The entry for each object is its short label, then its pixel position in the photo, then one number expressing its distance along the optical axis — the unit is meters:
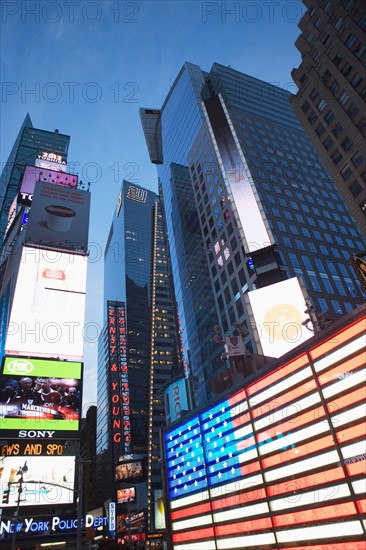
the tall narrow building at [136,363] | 88.19
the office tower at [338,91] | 45.19
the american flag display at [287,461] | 14.91
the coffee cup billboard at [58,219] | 45.03
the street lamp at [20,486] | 24.73
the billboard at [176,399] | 68.31
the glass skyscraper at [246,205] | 66.25
